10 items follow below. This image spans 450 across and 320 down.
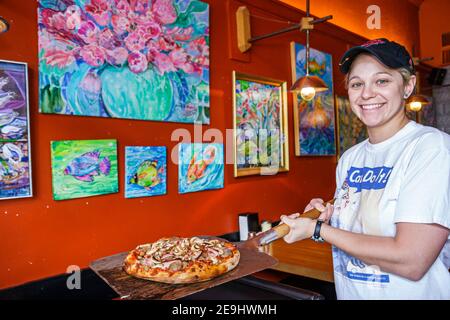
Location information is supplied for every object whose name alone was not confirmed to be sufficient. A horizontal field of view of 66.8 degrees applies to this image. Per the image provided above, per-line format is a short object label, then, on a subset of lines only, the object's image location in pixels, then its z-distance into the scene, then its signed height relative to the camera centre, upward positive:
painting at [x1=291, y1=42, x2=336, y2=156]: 4.21 +0.50
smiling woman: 1.07 -0.17
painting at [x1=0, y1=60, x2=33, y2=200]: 2.03 +0.16
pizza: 1.61 -0.55
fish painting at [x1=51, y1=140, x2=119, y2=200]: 2.26 -0.07
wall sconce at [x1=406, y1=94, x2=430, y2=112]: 4.84 +0.68
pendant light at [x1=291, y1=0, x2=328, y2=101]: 3.09 +0.62
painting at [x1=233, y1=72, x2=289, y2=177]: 3.49 +0.30
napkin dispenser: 3.33 -0.70
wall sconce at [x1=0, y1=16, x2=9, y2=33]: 1.61 +0.64
